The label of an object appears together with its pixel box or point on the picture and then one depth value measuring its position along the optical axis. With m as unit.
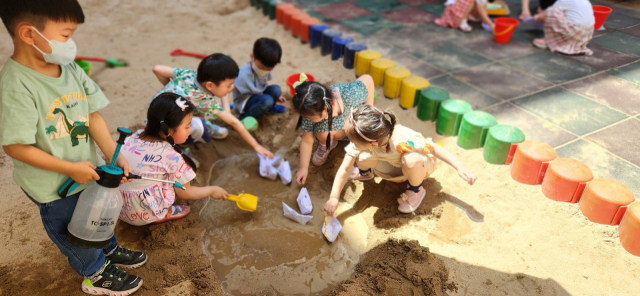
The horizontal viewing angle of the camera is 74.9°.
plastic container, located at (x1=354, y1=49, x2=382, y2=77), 3.67
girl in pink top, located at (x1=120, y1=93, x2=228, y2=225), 2.04
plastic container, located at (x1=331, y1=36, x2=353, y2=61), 3.95
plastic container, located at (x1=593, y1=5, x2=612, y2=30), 4.11
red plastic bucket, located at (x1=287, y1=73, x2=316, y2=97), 3.42
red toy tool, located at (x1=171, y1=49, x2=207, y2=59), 4.19
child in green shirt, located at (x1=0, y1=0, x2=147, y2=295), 1.42
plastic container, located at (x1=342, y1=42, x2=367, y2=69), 3.83
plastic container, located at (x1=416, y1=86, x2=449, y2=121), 3.06
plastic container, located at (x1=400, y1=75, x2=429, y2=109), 3.20
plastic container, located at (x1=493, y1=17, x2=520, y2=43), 4.05
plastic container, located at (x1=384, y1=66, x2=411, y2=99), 3.34
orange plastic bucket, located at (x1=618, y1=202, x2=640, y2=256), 2.03
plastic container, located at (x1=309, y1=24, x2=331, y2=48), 4.25
